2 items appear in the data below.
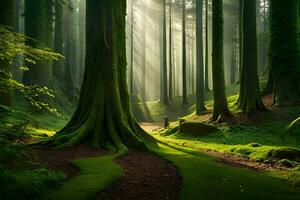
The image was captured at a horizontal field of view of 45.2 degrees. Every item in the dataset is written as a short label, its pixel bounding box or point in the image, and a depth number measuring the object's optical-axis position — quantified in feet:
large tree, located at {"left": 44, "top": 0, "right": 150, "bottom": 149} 39.01
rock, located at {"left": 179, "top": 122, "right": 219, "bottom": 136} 60.23
